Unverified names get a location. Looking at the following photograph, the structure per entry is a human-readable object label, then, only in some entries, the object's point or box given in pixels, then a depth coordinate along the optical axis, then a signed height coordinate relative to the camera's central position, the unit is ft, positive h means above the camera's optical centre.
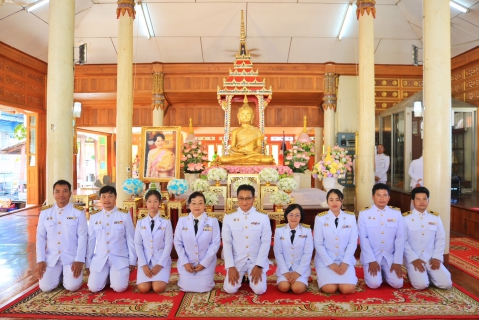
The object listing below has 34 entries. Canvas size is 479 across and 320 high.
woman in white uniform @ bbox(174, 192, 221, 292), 10.24 -2.43
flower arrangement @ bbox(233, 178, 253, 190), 16.40 -0.89
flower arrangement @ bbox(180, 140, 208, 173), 24.38 +0.49
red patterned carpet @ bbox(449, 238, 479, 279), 12.60 -3.68
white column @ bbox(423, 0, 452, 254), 12.80 +1.74
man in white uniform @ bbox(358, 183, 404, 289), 10.43 -2.33
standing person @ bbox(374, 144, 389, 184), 25.46 -0.25
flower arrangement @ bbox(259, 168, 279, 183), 16.35 -0.63
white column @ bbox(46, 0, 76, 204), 13.58 +2.47
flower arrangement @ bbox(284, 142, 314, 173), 24.62 +0.26
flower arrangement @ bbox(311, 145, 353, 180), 19.40 -0.13
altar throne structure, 24.04 +4.82
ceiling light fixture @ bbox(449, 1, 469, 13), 23.38 +9.95
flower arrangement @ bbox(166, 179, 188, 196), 15.67 -1.03
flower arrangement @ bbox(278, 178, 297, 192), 16.16 -0.99
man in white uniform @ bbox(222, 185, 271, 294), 10.16 -2.24
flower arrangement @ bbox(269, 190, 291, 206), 15.52 -1.54
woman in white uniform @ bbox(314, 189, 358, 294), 10.02 -2.42
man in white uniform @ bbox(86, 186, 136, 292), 10.28 -2.44
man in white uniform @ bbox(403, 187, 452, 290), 10.41 -2.51
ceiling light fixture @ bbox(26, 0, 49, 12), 22.91 +9.98
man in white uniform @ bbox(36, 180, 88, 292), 10.32 -2.31
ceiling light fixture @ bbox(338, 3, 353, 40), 26.84 +10.76
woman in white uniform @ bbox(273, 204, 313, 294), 10.12 -2.47
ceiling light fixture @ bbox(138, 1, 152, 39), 26.75 +10.89
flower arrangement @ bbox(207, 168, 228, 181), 16.74 -0.54
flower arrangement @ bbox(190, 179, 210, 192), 15.90 -1.03
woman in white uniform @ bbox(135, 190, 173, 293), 10.18 -2.46
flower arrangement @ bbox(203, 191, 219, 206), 15.64 -1.54
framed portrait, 18.26 +0.48
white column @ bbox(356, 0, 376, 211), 19.15 +2.88
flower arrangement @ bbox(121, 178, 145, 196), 15.67 -1.01
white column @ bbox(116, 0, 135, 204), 20.15 +3.83
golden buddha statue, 22.80 +1.18
